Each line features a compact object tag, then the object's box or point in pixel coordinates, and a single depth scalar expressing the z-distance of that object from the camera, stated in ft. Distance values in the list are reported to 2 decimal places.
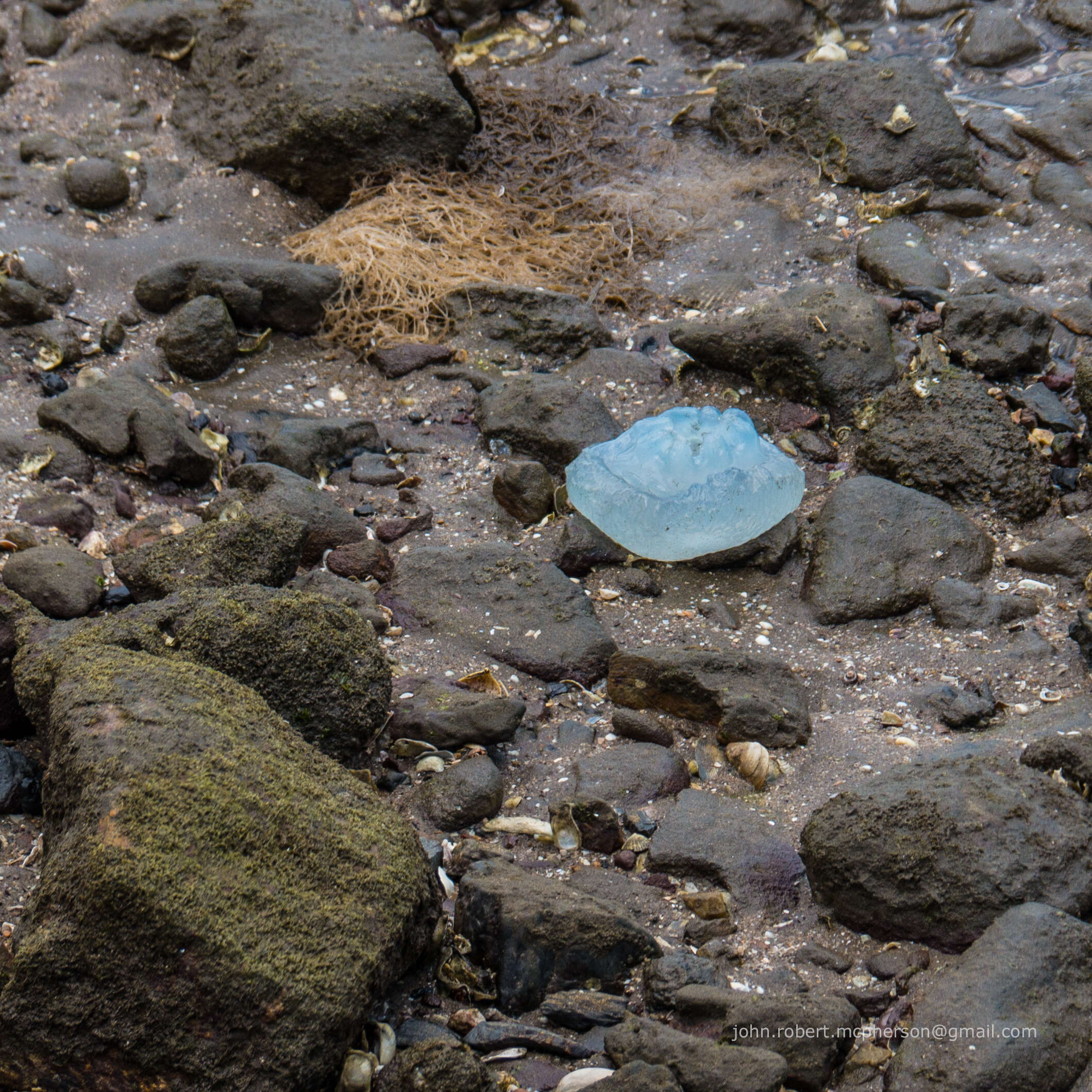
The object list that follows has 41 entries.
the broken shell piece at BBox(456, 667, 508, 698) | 22.24
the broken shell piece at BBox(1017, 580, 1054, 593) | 24.44
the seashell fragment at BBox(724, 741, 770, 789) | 20.08
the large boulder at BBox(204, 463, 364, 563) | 25.68
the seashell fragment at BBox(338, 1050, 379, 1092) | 14.05
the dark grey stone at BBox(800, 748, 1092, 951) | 15.98
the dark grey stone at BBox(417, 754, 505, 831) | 18.98
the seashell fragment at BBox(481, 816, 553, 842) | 18.97
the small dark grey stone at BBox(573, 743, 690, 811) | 19.83
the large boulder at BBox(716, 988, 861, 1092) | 14.46
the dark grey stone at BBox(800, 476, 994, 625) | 24.44
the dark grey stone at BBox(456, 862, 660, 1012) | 15.64
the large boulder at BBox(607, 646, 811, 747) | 20.86
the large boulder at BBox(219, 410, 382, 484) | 28.45
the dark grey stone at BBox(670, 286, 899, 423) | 29.84
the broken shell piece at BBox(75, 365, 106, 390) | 29.55
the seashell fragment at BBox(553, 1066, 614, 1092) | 14.12
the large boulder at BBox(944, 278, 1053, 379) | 30.01
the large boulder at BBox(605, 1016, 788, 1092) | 13.70
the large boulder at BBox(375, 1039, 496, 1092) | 13.52
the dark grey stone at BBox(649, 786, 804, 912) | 17.80
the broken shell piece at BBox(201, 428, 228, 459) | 28.76
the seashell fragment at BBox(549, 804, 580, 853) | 18.75
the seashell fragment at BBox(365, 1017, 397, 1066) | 14.57
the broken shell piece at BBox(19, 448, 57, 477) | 26.43
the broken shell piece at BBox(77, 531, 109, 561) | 24.90
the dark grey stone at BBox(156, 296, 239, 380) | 30.96
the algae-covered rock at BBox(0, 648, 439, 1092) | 13.35
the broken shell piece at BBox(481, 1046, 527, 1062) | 14.84
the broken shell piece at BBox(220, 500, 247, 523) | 24.58
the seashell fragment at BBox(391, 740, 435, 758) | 20.33
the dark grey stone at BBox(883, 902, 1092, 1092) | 13.79
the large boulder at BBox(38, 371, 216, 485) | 27.27
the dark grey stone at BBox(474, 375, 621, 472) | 29.04
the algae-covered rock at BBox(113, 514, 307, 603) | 22.02
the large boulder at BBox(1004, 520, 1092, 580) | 24.62
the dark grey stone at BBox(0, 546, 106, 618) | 22.12
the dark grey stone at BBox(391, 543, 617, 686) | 23.43
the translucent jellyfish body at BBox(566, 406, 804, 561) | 25.16
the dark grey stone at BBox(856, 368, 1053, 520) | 26.63
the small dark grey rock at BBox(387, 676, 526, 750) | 20.40
